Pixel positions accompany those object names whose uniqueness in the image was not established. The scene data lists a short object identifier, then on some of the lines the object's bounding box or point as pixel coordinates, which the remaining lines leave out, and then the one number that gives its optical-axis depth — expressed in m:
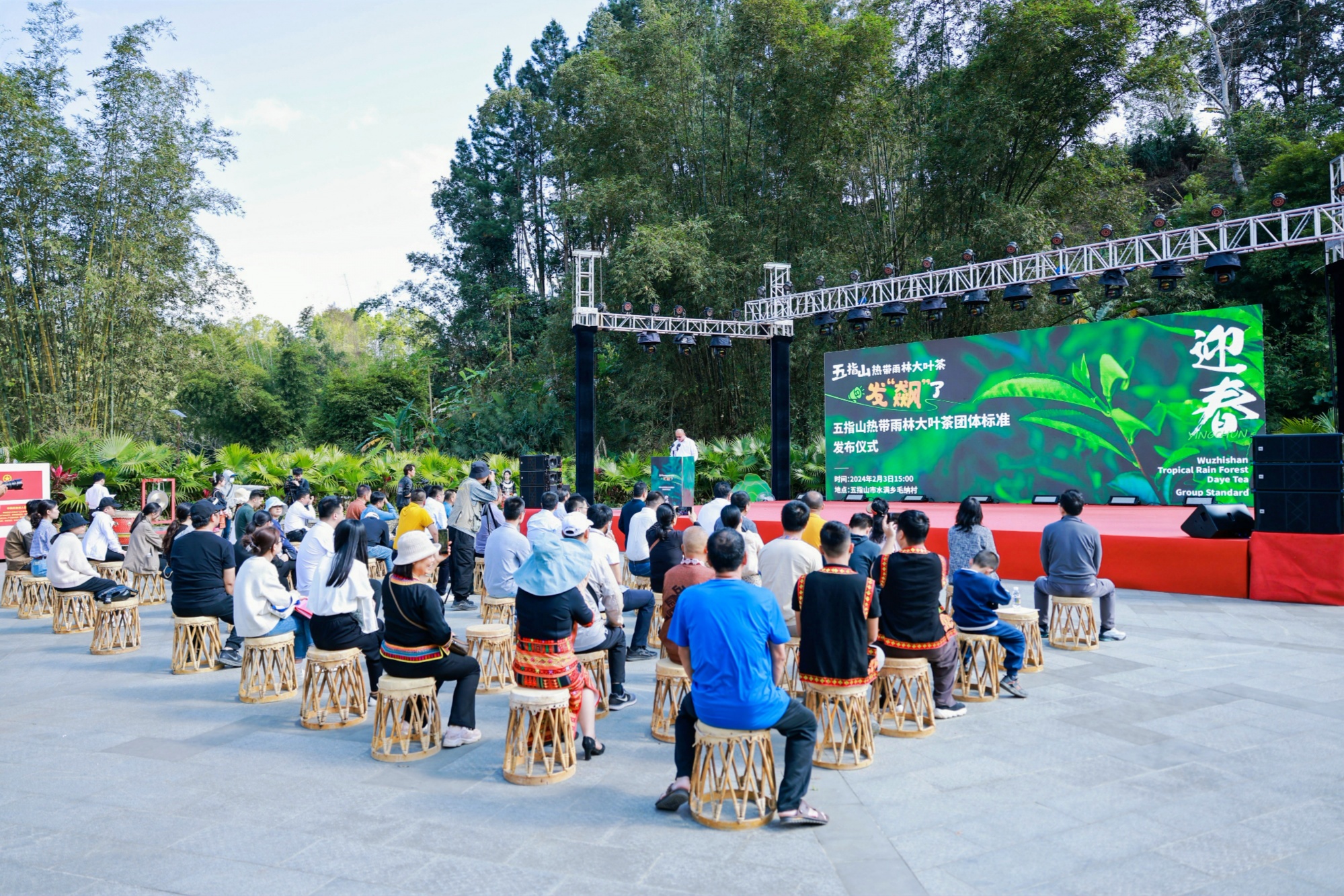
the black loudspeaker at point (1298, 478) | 6.47
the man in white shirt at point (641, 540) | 6.46
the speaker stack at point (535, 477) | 11.96
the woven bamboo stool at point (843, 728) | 3.57
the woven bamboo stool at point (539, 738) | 3.47
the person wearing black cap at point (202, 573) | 5.55
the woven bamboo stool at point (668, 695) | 4.02
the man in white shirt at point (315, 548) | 4.92
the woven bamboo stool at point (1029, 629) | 4.89
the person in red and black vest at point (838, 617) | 3.40
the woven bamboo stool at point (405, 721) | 3.77
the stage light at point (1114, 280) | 9.56
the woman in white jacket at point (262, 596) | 4.79
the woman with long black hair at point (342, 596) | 4.17
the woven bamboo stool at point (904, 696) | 3.97
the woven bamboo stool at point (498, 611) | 5.82
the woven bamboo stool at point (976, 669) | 4.52
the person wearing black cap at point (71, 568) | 6.66
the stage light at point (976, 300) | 10.73
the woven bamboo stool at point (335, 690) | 4.27
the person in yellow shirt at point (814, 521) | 5.41
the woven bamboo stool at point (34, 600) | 7.91
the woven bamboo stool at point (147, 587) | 8.58
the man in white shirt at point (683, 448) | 12.44
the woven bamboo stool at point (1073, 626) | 5.55
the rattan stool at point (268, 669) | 4.86
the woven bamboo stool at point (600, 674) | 4.32
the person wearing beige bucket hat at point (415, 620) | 3.73
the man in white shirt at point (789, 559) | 4.07
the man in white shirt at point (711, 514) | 5.96
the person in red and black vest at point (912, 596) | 3.99
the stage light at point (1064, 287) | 9.77
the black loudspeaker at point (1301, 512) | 6.53
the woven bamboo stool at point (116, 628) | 6.20
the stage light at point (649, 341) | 12.85
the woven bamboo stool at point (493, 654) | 4.91
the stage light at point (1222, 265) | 8.75
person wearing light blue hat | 3.60
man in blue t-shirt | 2.95
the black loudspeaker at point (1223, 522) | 7.26
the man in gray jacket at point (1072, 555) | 5.43
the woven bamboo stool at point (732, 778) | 3.00
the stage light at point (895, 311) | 11.43
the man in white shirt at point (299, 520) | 7.41
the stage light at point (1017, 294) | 10.20
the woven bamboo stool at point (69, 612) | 6.98
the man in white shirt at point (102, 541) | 7.32
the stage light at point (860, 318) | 11.80
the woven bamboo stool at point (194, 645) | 5.59
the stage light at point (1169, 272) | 9.20
